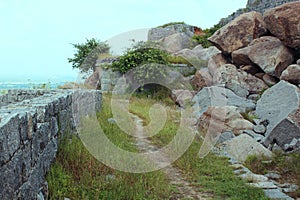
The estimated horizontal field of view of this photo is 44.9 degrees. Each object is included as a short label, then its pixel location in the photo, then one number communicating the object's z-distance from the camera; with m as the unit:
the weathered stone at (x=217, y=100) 11.42
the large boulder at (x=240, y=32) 14.66
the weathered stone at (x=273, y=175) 6.43
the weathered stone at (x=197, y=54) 18.53
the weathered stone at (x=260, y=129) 9.07
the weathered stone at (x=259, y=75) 13.62
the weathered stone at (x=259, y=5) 17.85
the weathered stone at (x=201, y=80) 15.12
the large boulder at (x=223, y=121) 9.16
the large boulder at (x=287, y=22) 12.16
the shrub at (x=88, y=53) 23.77
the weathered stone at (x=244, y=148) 7.40
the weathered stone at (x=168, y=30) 28.36
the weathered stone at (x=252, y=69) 13.97
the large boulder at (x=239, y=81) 13.14
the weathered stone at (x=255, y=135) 8.55
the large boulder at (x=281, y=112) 7.85
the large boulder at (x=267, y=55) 12.79
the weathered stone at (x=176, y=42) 23.88
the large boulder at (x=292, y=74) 11.31
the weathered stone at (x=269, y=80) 13.00
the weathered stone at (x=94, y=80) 19.10
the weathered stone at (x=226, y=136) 8.59
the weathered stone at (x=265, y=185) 5.40
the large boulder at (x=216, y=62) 15.41
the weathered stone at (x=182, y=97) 13.84
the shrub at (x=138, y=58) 17.19
